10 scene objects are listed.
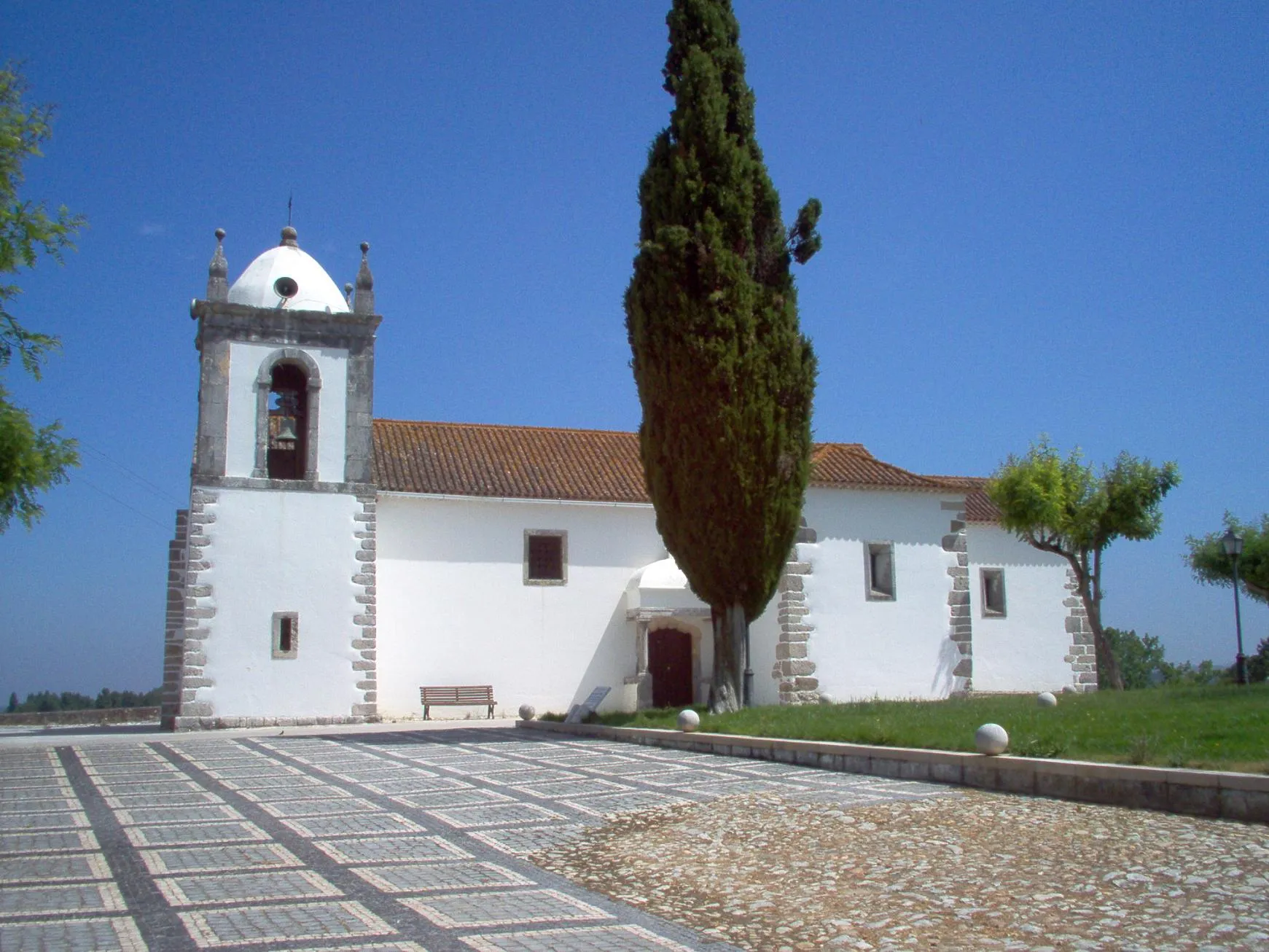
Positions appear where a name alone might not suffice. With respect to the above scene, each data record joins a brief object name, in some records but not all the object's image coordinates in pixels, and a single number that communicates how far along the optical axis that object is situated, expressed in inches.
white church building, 769.6
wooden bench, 816.9
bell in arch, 816.3
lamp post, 711.7
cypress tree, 596.1
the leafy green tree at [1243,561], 1041.5
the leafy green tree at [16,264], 422.6
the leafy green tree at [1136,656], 2137.1
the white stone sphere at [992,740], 359.9
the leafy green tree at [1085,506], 850.8
